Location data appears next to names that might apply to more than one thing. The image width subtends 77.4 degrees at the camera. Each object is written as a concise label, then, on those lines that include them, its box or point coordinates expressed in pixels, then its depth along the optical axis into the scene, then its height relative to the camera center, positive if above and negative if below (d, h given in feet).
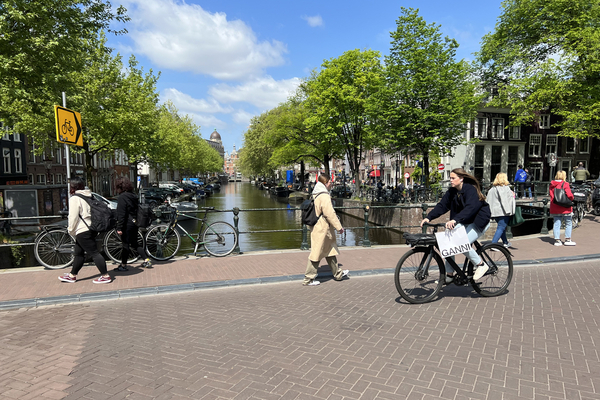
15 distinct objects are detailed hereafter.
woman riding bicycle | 15.97 -1.60
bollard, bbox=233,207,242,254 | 27.35 -4.16
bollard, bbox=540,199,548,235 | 35.47 -4.71
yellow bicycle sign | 22.11 +2.94
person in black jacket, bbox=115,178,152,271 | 21.76 -2.49
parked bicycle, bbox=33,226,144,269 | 23.09 -4.53
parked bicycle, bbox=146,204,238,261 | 25.76 -4.57
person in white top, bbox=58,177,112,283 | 19.51 -2.97
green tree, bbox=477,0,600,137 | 66.44 +22.86
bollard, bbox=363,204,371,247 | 29.35 -5.09
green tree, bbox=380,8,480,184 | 65.36 +14.63
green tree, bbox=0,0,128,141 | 34.53 +12.45
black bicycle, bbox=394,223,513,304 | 16.10 -4.36
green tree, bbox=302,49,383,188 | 86.28 +18.80
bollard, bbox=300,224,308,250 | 29.06 -5.35
